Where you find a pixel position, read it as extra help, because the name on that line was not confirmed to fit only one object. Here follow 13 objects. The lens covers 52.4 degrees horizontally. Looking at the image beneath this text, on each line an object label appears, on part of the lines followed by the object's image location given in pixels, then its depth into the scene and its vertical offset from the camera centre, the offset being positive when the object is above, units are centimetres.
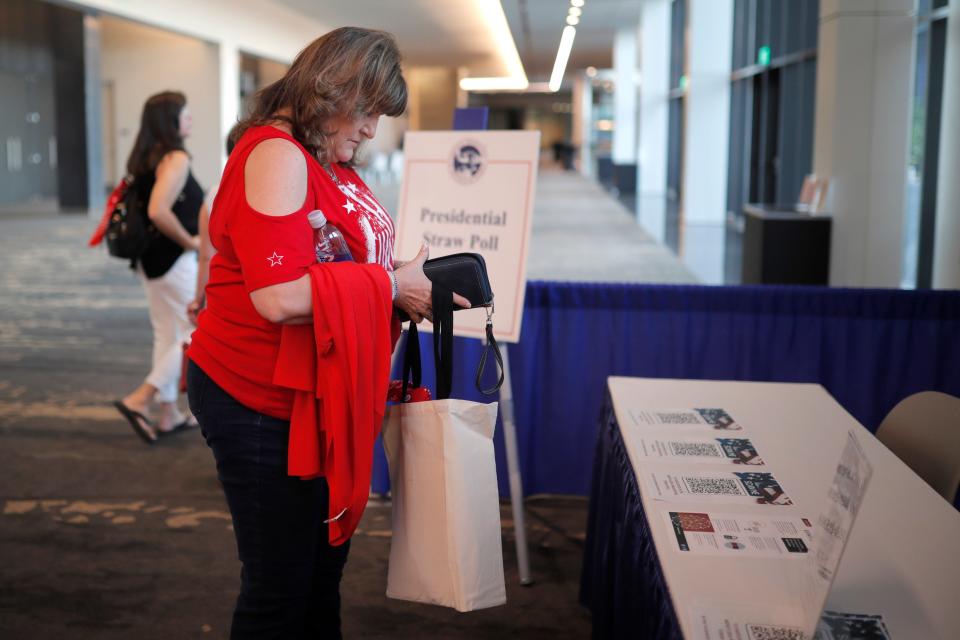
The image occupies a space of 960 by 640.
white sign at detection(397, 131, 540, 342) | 305 -1
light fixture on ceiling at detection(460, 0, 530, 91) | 2006 +455
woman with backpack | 395 -20
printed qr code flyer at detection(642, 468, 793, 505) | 183 -54
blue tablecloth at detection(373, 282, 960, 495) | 351 -52
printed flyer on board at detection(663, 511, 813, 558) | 159 -56
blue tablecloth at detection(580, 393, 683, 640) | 155 -69
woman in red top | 152 -13
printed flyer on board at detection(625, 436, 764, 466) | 206 -53
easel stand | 300 -87
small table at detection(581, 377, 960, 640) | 143 -56
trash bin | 670 -30
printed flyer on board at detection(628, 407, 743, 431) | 230 -52
